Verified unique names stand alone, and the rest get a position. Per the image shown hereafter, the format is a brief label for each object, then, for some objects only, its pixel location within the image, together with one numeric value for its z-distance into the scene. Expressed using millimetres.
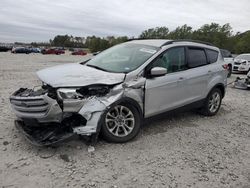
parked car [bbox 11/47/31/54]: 37753
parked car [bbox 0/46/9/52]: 40834
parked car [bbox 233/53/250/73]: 11593
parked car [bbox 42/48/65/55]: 44073
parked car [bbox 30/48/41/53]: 46351
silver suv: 2710
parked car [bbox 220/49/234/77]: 11618
